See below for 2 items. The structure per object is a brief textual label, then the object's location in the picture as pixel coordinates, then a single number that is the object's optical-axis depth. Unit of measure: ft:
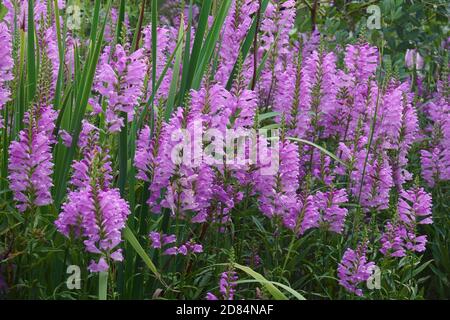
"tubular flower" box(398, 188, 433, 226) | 11.53
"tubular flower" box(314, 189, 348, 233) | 11.44
